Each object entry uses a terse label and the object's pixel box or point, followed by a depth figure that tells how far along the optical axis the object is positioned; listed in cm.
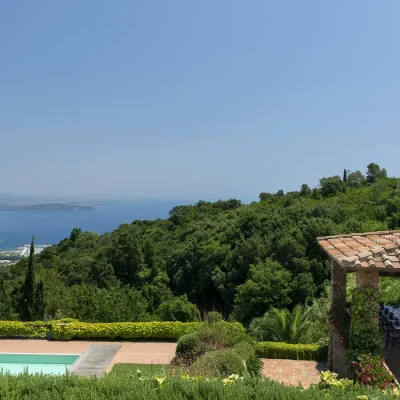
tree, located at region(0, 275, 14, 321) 1730
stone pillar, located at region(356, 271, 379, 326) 714
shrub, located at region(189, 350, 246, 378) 771
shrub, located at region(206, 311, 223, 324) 1106
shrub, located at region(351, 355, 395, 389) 657
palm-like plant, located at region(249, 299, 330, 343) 1204
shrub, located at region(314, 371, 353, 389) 564
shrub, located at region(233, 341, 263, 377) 874
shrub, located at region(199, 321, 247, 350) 953
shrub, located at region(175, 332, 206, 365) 953
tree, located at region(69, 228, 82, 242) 5190
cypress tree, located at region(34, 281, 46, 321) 1681
